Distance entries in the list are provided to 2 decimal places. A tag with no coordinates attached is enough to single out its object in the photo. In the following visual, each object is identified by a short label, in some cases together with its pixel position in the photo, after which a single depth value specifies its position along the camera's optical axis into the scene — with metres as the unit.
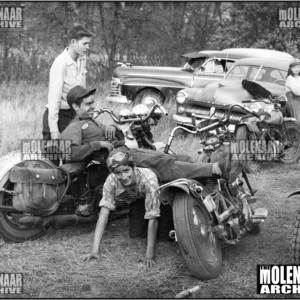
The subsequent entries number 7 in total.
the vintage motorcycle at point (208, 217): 4.26
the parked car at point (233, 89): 9.59
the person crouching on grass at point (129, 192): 4.65
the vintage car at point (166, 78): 13.34
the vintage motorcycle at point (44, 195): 4.93
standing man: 5.84
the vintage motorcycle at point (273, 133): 8.05
